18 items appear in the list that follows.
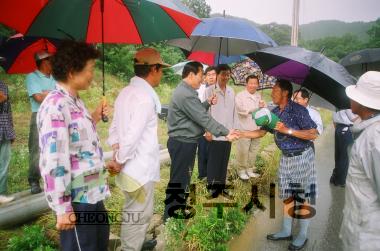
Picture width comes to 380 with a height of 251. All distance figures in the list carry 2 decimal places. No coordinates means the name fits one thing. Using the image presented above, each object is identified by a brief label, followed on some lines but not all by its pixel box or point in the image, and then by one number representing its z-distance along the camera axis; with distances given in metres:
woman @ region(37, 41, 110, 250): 2.02
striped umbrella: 2.62
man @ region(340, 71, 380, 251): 2.22
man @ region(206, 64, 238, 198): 4.87
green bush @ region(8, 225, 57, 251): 3.07
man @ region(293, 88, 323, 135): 4.66
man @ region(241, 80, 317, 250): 3.51
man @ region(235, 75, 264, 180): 5.94
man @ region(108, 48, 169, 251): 2.84
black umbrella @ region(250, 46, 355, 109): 3.20
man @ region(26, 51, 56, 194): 4.13
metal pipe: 3.58
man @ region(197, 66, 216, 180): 5.34
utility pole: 12.62
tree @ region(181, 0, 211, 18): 31.57
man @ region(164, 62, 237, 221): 3.83
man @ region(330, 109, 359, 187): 5.72
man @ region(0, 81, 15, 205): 4.03
